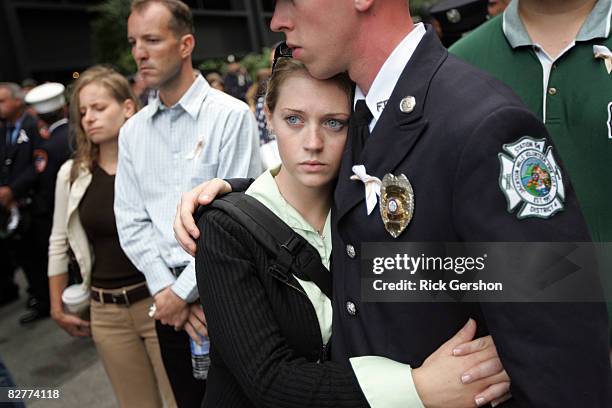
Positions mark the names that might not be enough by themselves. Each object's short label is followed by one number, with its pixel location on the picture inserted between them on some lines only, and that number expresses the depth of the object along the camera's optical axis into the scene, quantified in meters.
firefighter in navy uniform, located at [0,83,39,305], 5.52
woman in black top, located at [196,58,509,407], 1.28
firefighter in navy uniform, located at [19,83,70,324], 5.27
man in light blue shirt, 2.48
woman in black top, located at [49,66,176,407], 2.86
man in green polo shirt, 1.58
